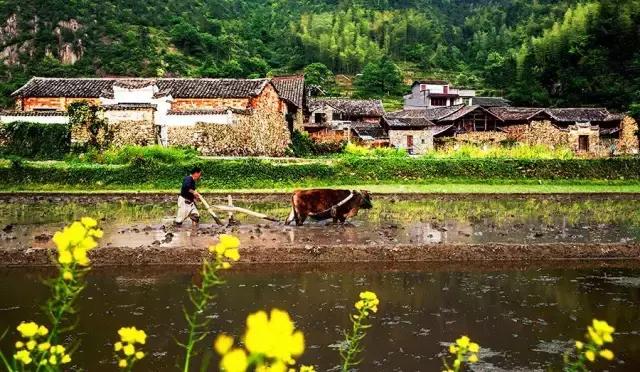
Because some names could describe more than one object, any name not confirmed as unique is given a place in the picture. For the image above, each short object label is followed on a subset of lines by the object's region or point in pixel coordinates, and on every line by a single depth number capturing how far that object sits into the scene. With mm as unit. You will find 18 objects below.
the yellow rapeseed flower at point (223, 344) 1582
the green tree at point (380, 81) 87688
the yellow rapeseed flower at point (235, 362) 1486
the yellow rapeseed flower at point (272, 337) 1420
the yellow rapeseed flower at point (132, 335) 2551
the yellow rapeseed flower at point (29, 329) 2582
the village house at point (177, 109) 31719
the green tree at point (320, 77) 85688
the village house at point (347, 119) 50031
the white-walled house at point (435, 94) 76750
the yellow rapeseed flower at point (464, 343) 2783
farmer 14648
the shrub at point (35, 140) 31891
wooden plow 15062
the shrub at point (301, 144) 41128
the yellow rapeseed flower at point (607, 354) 2367
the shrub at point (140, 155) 28078
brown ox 15320
